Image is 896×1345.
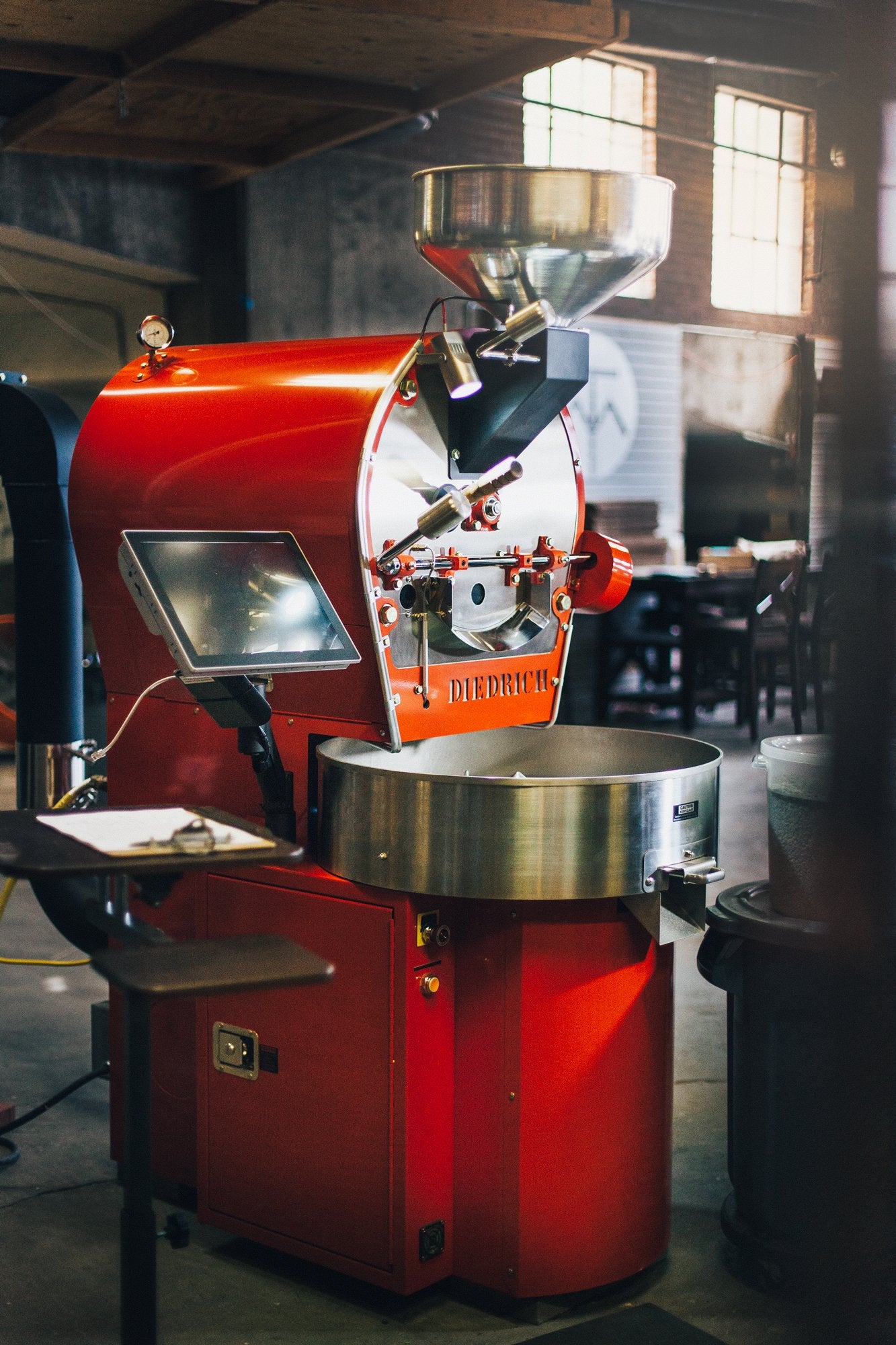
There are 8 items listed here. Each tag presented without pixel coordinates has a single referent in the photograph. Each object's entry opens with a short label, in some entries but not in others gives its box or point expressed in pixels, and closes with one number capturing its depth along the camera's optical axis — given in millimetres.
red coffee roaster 2285
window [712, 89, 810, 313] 11734
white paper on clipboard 1661
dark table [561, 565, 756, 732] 8234
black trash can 2416
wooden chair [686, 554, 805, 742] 8109
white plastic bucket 2459
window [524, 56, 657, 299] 10156
